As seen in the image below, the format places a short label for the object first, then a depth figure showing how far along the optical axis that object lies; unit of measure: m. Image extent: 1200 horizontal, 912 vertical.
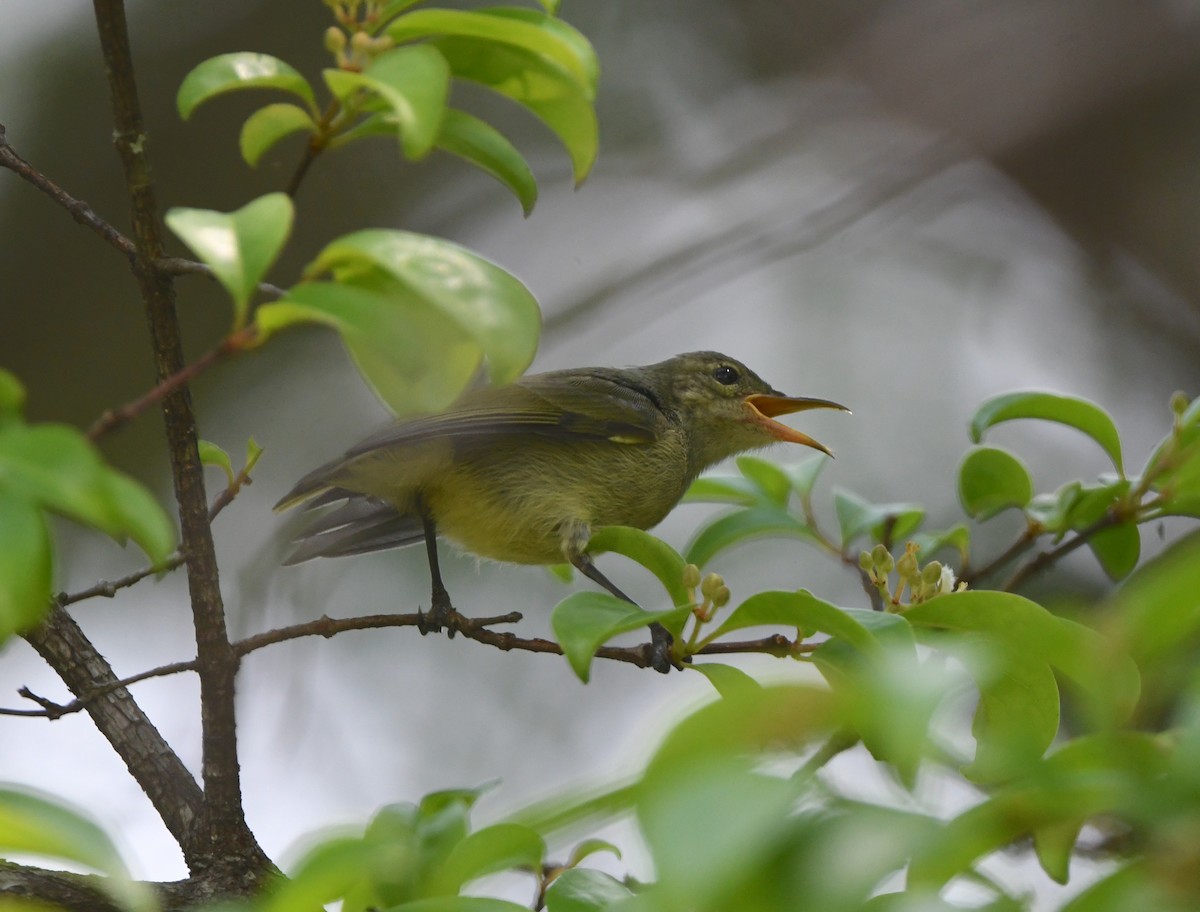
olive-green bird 3.39
